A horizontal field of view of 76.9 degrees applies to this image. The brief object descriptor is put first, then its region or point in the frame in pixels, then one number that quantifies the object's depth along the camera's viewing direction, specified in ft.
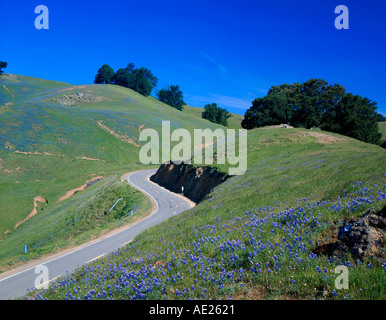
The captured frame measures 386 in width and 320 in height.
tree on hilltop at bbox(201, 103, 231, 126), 545.44
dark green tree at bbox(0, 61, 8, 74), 568.04
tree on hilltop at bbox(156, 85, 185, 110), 645.51
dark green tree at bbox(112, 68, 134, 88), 600.89
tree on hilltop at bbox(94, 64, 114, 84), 630.33
